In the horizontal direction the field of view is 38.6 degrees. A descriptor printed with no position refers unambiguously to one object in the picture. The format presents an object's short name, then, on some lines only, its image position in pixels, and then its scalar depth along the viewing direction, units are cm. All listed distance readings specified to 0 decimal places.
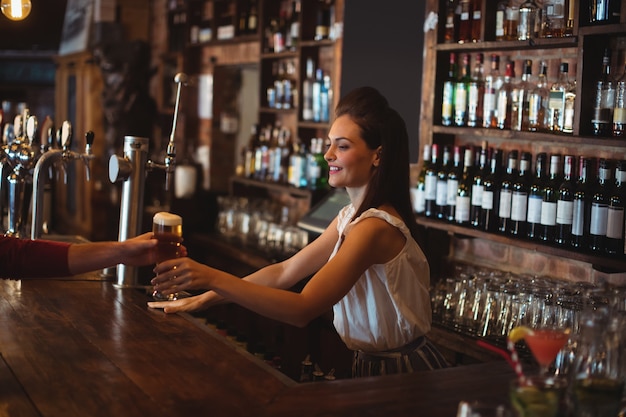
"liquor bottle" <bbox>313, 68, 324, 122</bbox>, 549
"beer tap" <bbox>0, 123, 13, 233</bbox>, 366
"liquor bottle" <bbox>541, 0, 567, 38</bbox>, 360
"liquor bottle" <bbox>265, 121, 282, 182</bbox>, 588
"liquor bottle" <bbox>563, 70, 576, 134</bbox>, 355
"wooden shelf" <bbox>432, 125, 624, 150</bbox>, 326
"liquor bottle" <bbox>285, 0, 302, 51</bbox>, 581
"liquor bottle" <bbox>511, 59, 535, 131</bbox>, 380
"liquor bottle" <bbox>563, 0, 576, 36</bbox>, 354
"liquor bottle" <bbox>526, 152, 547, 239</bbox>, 360
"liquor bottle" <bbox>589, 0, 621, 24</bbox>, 329
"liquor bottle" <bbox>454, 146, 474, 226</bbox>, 398
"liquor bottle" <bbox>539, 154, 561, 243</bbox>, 353
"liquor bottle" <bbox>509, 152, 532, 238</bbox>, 366
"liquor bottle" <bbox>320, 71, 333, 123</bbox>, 545
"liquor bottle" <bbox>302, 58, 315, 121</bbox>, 558
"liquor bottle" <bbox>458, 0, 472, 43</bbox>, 416
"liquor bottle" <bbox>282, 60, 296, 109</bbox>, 598
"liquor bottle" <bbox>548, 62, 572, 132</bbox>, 360
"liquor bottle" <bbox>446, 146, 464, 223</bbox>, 406
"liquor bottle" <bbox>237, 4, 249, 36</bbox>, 665
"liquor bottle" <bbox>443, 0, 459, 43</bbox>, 428
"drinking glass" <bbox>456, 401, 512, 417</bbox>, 153
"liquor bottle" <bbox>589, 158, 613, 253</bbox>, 330
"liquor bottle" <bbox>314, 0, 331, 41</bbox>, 553
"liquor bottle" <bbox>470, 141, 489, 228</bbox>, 388
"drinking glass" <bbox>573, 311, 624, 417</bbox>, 167
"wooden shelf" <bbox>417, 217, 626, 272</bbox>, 323
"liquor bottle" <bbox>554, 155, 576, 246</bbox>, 346
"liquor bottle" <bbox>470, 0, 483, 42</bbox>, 409
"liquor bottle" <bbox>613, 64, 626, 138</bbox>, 329
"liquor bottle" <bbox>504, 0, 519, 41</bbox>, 383
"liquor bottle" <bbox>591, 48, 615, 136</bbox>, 334
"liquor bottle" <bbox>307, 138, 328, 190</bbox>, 545
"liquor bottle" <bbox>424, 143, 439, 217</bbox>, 420
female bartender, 248
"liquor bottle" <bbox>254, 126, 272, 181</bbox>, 604
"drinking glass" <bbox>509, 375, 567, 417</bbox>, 160
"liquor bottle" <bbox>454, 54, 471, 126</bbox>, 413
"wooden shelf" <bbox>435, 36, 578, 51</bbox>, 349
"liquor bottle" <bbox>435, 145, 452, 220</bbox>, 412
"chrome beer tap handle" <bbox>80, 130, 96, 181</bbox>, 343
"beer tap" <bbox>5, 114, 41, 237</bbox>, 356
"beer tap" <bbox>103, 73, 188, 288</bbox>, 314
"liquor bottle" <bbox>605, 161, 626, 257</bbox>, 324
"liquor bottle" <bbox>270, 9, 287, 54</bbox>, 598
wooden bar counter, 184
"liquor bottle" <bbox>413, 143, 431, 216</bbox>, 430
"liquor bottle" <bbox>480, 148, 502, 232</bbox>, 383
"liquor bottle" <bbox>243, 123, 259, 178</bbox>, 623
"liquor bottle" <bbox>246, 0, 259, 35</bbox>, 654
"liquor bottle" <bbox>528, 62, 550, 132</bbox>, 371
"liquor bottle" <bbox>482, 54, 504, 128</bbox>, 394
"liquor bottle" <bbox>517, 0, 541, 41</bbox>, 373
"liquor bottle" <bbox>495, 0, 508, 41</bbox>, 392
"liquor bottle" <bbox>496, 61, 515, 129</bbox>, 387
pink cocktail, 176
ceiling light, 417
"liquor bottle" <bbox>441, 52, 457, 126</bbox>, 425
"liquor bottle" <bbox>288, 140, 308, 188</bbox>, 557
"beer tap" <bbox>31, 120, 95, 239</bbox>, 338
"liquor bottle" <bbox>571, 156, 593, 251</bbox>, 340
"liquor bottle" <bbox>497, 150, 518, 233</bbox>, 373
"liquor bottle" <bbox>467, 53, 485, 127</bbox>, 405
